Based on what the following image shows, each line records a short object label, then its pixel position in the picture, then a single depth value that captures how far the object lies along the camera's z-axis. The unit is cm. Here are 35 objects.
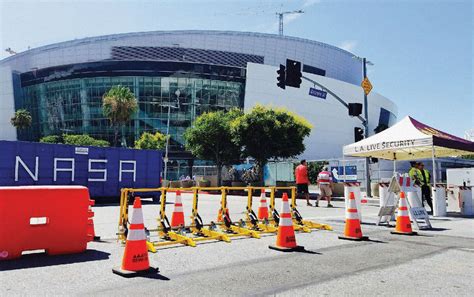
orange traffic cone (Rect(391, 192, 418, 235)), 863
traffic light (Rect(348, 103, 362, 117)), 2086
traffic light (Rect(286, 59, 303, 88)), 1872
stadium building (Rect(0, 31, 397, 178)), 6850
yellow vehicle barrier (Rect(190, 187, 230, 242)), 798
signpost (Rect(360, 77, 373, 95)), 2259
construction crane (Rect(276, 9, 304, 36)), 10806
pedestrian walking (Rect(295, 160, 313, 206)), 1670
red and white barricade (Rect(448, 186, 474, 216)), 1355
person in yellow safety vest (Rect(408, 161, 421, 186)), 1398
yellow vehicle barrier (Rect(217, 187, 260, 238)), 838
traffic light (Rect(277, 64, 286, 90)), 1912
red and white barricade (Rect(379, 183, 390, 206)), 1184
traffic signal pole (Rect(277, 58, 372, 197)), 1873
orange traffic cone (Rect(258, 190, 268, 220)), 1019
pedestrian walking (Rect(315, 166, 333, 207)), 1650
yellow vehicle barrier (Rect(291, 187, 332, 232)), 948
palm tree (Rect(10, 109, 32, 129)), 6862
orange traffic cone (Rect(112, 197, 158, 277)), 513
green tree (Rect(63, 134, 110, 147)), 5784
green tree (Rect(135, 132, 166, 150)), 5678
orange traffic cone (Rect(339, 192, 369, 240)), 784
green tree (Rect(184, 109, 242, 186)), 3375
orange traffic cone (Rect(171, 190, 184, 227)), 876
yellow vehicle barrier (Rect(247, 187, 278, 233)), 895
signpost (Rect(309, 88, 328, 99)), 2062
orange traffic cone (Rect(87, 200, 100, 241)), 725
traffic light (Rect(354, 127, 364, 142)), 2138
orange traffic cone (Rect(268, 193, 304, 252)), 677
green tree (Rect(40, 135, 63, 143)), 6528
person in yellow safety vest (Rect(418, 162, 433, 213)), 1393
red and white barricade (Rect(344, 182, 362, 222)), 1052
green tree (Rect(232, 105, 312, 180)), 2928
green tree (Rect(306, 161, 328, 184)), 3872
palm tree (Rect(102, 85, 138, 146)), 5403
